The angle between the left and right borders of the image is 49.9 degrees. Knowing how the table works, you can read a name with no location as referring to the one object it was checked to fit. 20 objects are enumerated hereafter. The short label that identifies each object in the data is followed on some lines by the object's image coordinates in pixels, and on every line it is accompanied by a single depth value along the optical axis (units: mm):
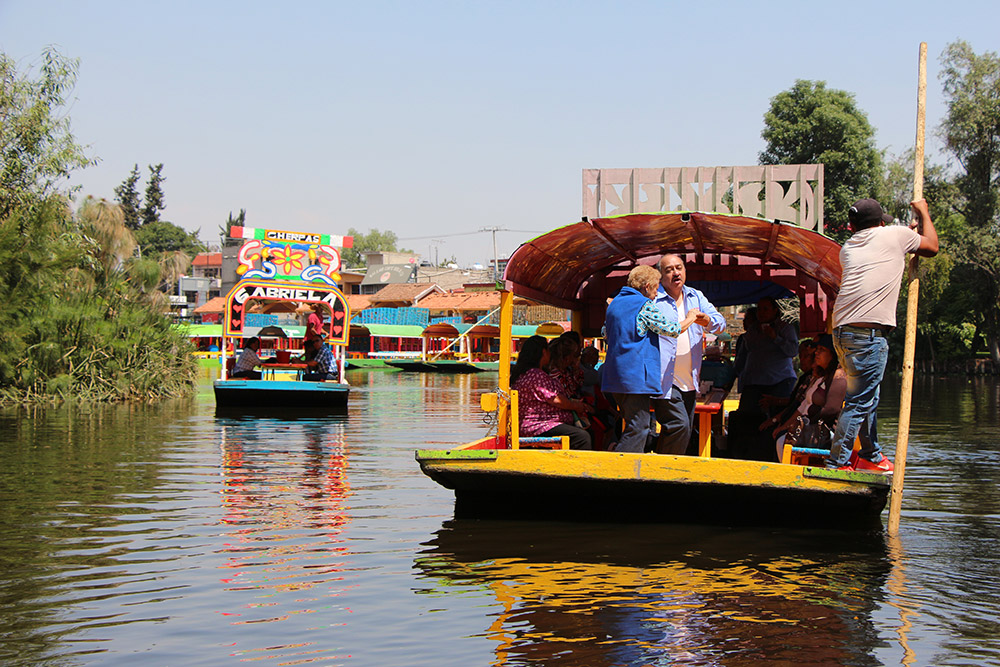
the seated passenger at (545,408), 8906
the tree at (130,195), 120506
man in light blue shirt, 8062
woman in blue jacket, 7961
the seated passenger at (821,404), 8398
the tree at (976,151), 40406
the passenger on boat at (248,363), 21250
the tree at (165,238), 115500
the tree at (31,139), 24109
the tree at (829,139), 46656
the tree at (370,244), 168250
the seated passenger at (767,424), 9195
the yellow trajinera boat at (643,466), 7805
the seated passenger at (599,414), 9969
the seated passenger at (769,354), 9820
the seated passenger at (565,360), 9086
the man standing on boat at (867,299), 7469
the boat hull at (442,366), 54500
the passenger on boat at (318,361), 21703
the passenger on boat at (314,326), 21906
